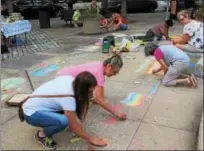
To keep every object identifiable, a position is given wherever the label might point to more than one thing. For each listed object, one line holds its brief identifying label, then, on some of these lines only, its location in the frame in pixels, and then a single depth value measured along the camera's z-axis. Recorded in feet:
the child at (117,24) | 34.44
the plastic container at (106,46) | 22.62
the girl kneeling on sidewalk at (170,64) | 13.94
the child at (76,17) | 38.45
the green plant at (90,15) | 32.37
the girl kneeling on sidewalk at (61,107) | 8.05
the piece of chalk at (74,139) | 9.46
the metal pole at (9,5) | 46.55
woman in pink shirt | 10.18
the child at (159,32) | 24.79
